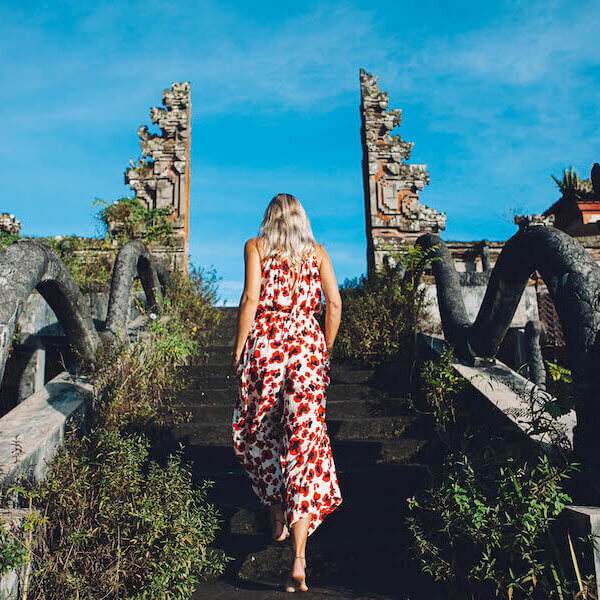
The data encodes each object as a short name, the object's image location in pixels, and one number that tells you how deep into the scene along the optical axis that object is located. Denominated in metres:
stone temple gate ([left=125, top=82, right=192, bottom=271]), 9.66
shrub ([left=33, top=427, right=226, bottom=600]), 2.45
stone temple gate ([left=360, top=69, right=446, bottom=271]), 9.74
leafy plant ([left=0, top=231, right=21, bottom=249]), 7.84
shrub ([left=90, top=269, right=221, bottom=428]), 4.29
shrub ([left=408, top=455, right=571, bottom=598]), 2.42
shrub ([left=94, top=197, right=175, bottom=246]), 9.35
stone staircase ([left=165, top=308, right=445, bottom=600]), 2.91
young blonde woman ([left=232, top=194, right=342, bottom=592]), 2.92
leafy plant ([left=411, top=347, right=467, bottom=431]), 4.08
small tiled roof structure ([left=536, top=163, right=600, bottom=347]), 7.24
